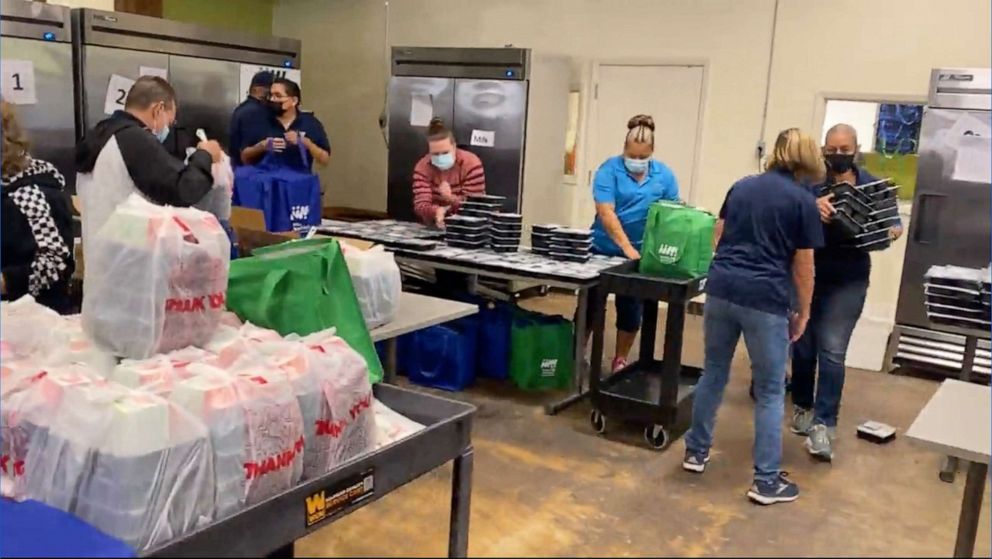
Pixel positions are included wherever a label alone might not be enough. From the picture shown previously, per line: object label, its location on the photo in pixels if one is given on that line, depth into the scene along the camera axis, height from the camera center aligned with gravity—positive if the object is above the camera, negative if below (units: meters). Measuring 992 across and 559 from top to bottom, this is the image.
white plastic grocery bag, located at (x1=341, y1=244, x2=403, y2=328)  2.45 -0.40
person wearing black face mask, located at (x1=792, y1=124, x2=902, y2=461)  3.09 -0.56
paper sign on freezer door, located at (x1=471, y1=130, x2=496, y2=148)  5.44 +0.09
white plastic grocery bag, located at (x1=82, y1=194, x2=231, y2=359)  1.46 -0.26
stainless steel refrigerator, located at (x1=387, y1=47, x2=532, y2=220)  5.30 +0.30
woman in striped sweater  4.20 -0.14
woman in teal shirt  3.79 -0.13
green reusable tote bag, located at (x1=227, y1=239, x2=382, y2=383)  1.85 -0.34
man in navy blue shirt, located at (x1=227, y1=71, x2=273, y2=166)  4.26 +0.09
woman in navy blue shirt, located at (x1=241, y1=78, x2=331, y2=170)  4.21 +0.03
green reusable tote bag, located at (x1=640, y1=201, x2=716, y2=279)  3.21 -0.28
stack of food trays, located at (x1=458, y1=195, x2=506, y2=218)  3.96 -0.25
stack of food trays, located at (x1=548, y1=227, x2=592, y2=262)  3.71 -0.38
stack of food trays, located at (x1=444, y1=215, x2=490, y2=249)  3.87 -0.37
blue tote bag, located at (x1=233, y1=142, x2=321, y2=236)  4.04 -0.26
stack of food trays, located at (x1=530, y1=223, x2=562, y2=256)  3.79 -0.36
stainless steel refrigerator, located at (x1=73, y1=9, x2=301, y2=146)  4.31 +0.40
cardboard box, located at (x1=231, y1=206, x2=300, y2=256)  2.71 -0.32
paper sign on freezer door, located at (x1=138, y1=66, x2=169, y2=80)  4.58 +0.32
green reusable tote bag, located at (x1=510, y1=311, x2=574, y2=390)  3.86 -0.89
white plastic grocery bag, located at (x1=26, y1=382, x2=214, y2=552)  1.21 -0.48
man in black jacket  2.40 -0.11
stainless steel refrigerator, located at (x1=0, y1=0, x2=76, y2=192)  3.89 +0.23
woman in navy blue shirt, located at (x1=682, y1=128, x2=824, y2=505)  2.45 -0.36
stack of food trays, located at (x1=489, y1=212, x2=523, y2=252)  3.85 -0.35
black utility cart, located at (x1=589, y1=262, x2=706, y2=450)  3.20 -0.89
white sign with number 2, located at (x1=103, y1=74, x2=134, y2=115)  4.41 +0.19
